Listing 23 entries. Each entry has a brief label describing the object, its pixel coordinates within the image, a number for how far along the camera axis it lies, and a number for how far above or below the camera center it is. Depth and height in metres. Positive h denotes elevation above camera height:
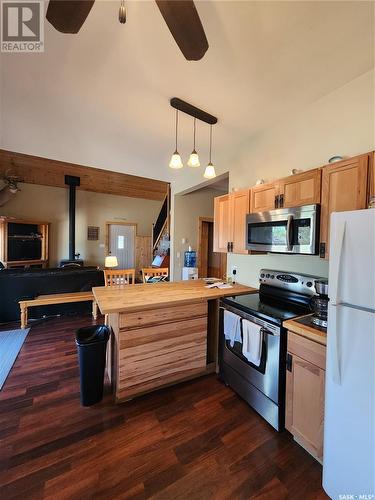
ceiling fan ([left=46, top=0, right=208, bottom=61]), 1.03 +1.15
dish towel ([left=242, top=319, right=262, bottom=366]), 1.73 -0.82
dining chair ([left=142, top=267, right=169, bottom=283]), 3.58 -0.50
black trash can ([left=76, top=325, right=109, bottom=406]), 1.83 -1.10
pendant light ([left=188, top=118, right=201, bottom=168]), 2.18 +0.85
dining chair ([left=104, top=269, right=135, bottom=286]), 3.33 -0.54
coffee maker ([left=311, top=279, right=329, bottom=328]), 1.47 -0.43
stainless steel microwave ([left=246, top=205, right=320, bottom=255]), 1.71 +0.13
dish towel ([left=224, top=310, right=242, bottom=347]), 1.96 -0.79
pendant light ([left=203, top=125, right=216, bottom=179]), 2.35 +0.79
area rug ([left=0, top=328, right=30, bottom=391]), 2.37 -1.44
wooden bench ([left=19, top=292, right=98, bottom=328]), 3.51 -1.05
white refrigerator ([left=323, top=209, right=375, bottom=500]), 1.02 -0.59
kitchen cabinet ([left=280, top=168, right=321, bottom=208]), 1.75 +0.49
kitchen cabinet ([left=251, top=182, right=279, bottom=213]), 2.12 +0.49
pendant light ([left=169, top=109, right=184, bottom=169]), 2.19 +0.83
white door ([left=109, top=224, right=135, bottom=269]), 8.21 -0.11
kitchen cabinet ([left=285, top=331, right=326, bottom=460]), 1.36 -1.00
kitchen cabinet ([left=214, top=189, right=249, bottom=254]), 2.47 +0.27
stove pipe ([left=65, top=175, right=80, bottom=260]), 6.59 +0.83
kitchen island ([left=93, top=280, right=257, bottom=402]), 1.84 -0.88
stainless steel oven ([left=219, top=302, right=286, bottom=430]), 1.61 -1.10
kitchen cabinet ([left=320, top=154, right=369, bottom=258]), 1.47 +0.41
